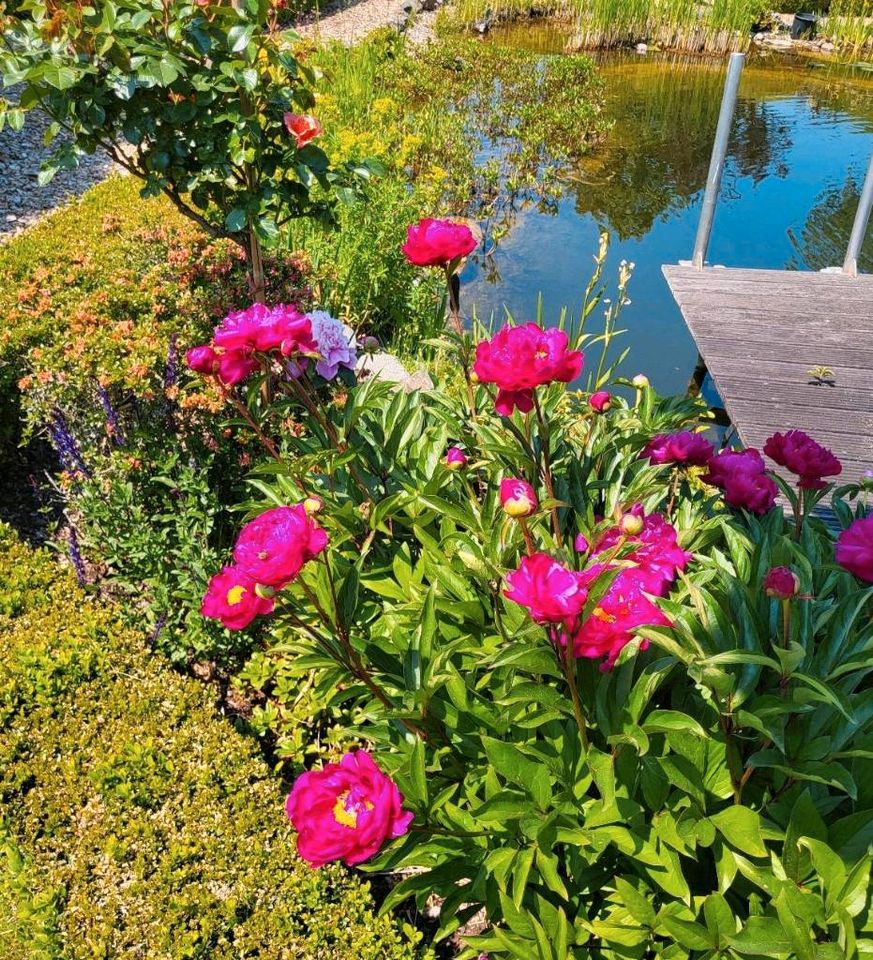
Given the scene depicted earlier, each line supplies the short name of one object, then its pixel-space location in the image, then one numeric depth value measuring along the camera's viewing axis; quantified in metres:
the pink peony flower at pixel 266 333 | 1.60
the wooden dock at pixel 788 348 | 3.63
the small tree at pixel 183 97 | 2.09
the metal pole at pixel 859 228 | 5.05
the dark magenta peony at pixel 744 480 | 1.66
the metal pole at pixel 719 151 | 4.98
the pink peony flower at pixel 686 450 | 1.76
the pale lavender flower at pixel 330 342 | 2.83
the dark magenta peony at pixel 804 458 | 1.59
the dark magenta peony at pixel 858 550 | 1.31
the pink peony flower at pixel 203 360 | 1.82
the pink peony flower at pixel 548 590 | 1.06
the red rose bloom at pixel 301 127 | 2.40
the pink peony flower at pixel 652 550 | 1.31
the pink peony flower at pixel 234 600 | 1.31
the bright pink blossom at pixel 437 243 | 1.73
